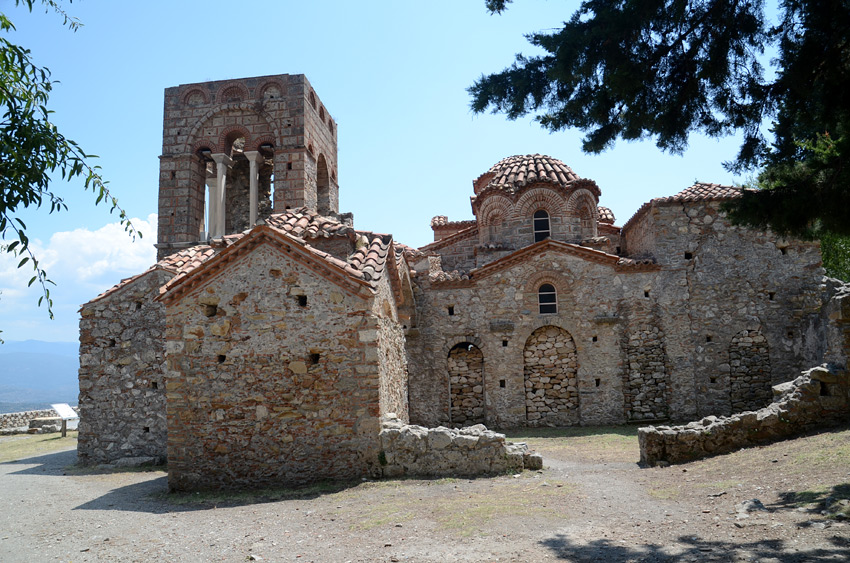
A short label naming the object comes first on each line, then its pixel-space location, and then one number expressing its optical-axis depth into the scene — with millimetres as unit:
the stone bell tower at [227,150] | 16234
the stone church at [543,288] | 16438
